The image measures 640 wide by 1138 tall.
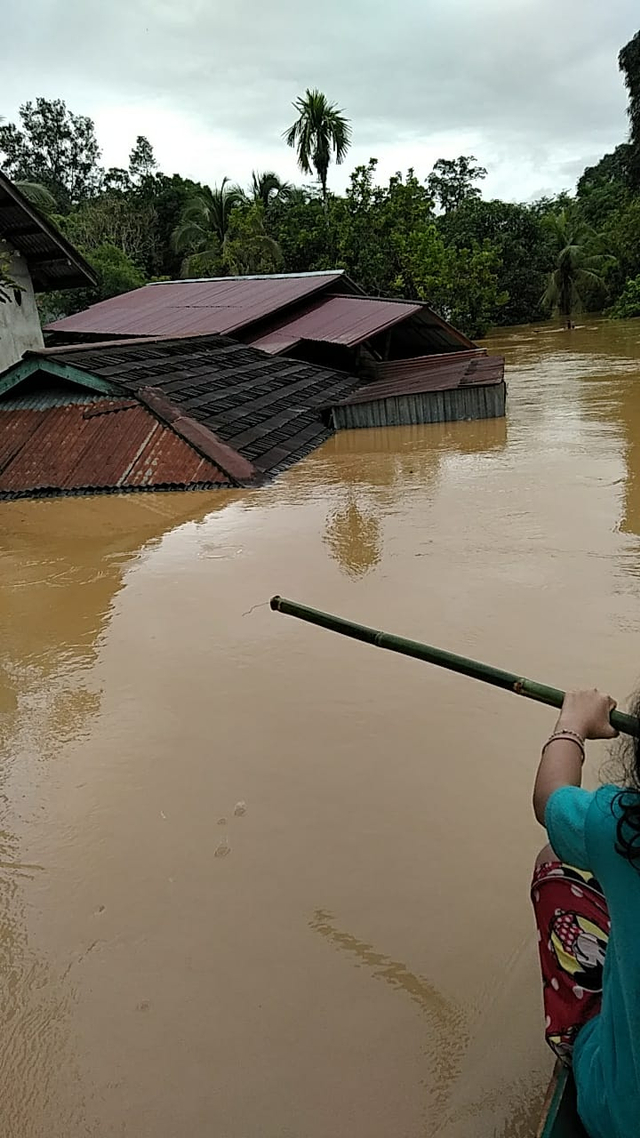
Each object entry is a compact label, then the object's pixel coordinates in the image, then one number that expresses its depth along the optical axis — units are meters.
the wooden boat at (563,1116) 1.38
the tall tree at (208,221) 28.08
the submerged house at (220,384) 8.66
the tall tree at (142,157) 38.12
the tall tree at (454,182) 39.88
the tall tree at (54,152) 37.38
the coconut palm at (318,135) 26.70
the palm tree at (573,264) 31.27
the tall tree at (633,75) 28.88
